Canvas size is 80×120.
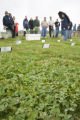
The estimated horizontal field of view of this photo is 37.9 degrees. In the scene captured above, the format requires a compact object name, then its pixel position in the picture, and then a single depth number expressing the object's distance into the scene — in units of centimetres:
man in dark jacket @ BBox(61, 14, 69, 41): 820
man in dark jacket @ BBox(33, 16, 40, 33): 1122
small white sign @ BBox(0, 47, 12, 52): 421
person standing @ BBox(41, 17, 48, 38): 1064
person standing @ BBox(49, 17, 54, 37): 1104
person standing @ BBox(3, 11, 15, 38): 882
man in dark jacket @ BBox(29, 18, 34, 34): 1121
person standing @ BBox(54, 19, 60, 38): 1127
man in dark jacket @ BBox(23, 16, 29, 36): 1106
